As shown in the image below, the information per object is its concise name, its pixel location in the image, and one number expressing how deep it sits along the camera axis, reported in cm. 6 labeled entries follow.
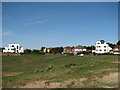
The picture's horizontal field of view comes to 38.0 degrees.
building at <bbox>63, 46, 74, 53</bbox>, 13194
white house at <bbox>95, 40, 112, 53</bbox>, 9800
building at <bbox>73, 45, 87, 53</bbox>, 12559
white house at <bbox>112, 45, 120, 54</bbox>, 9298
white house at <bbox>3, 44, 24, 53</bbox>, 12329
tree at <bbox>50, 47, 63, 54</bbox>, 11157
